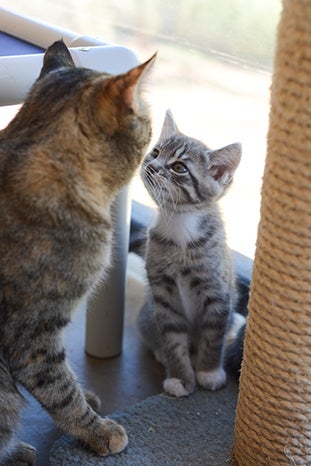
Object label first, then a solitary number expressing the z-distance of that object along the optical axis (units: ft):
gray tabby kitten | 2.48
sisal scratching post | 1.98
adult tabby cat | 2.08
